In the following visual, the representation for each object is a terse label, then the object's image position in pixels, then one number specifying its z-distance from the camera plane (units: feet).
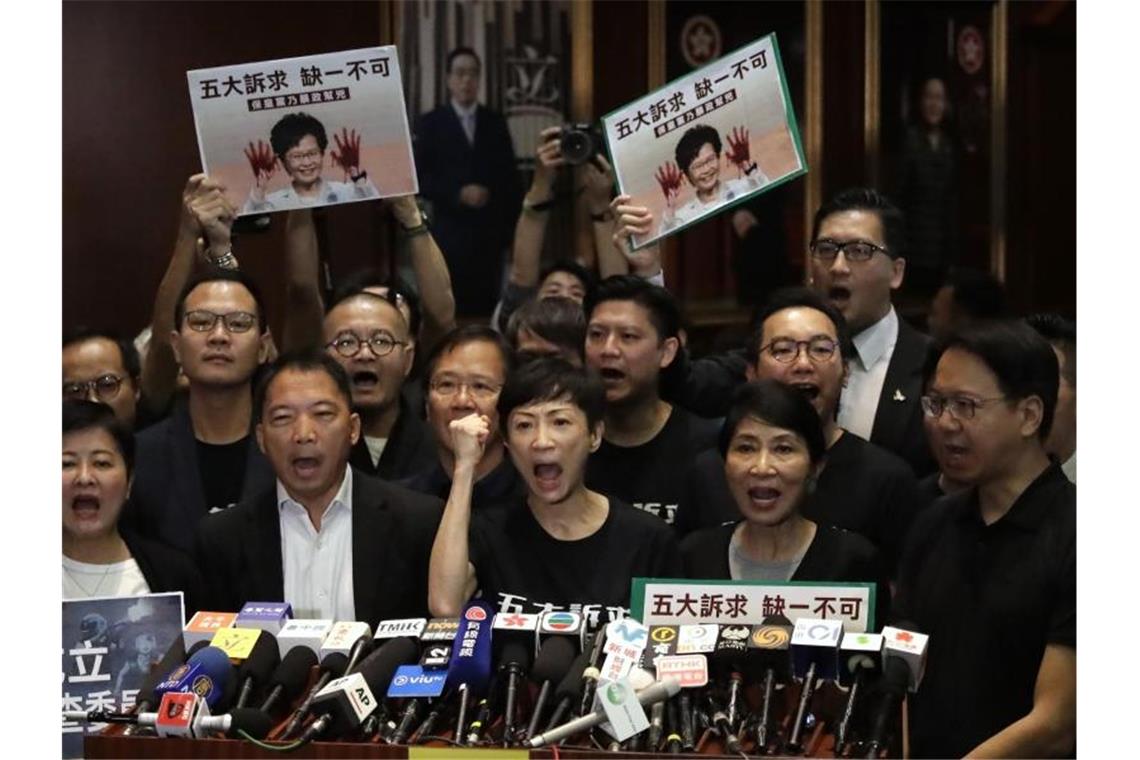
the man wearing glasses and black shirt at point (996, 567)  10.01
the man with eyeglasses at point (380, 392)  13.83
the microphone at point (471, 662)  9.95
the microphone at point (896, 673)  9.50
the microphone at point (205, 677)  9.87
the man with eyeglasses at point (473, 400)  12.92
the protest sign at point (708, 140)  13.80
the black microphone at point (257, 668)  10.02
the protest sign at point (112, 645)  11.00
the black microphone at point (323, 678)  9.75
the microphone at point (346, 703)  9.62
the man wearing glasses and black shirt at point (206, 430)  13.09
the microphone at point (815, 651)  9.71
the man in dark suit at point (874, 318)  13.38
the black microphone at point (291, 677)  10.00
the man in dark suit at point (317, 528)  11.84
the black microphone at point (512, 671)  9.66
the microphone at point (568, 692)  9.67
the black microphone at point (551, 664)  9.86
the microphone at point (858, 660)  9.72
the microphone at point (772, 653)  9.80
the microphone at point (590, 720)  9.39
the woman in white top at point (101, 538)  11.90
